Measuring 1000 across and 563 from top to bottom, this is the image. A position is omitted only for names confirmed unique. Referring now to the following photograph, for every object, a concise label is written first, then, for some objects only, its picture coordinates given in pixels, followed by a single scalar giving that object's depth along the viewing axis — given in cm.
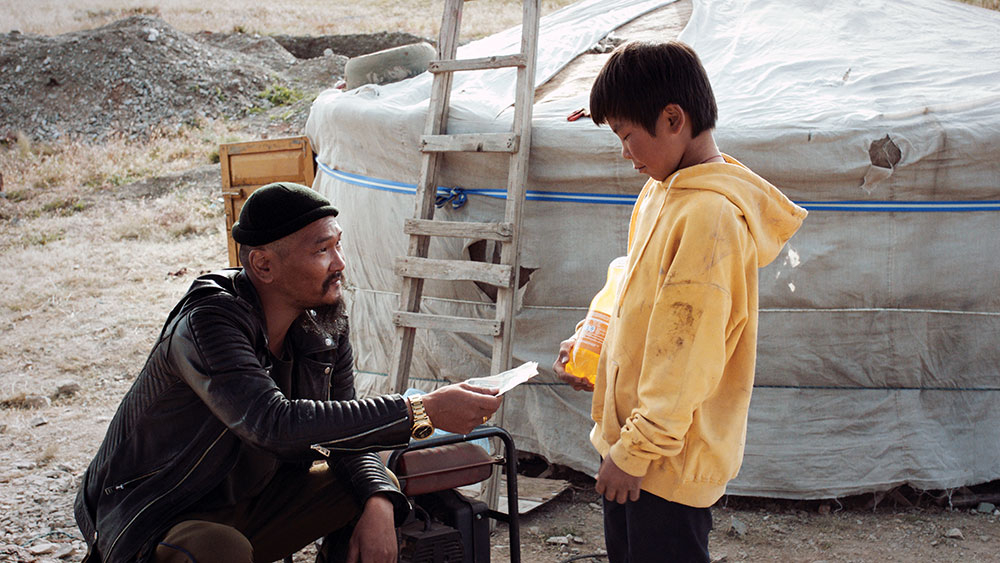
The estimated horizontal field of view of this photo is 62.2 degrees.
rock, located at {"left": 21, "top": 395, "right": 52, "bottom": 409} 522
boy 172
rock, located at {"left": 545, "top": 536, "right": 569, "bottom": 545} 359
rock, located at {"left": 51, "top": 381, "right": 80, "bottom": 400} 542
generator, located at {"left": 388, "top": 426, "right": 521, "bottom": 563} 231
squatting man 195
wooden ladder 378
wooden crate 587
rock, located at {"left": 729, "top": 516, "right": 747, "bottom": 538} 365
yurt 377
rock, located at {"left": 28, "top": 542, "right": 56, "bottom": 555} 340
